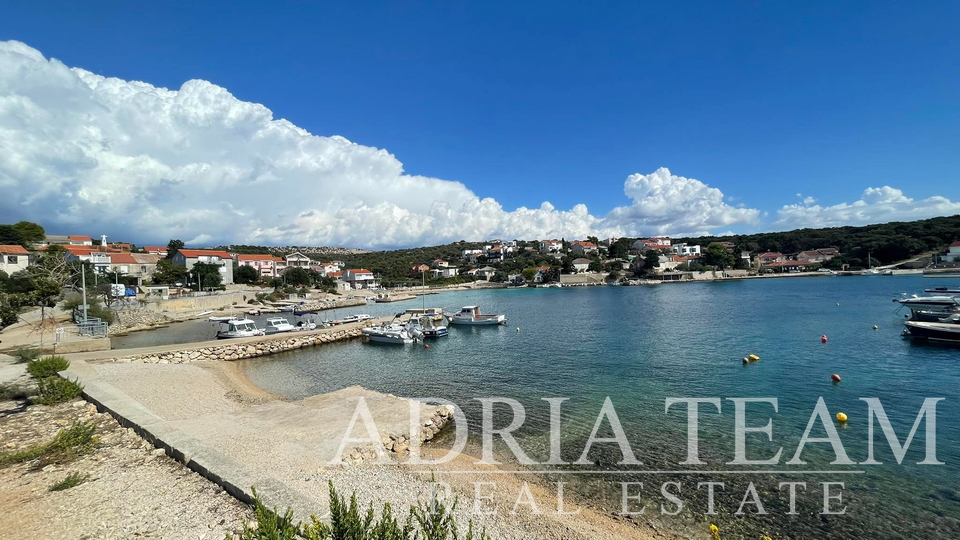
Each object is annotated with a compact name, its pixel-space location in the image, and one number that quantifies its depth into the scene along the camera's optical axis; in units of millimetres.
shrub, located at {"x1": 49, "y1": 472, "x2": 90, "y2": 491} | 6418
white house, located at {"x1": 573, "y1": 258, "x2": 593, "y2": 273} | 119362
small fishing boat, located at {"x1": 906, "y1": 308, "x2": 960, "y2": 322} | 27516
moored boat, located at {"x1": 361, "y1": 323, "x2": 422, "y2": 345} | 30141
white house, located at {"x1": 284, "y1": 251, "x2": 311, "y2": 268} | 110062
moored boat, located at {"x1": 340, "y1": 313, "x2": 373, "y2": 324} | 39350
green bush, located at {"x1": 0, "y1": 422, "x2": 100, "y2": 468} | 7395
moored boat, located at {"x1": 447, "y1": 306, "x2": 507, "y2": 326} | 39344
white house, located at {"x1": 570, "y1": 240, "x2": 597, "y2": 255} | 144175
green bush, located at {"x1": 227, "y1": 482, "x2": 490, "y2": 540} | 3172
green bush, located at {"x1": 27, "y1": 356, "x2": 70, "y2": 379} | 12086
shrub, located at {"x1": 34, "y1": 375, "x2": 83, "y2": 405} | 11320
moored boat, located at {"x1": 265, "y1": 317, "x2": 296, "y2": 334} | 32531
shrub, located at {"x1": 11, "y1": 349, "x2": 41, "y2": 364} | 16295
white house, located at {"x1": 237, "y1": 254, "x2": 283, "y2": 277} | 97044
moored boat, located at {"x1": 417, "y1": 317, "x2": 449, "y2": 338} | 32938
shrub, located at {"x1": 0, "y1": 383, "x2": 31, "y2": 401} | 11984
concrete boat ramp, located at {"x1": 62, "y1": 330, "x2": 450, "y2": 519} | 6727
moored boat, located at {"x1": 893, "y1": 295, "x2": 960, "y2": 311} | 28703
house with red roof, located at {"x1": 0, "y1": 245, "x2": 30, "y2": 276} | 49906
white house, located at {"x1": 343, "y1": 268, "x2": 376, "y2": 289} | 102875
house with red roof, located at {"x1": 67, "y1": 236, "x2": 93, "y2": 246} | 92375
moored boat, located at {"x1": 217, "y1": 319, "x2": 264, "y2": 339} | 29672
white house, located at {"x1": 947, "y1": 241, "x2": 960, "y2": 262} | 90750
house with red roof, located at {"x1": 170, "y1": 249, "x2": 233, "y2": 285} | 77562
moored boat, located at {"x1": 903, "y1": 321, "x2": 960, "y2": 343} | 22966
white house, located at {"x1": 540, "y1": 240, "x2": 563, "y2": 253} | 157500
